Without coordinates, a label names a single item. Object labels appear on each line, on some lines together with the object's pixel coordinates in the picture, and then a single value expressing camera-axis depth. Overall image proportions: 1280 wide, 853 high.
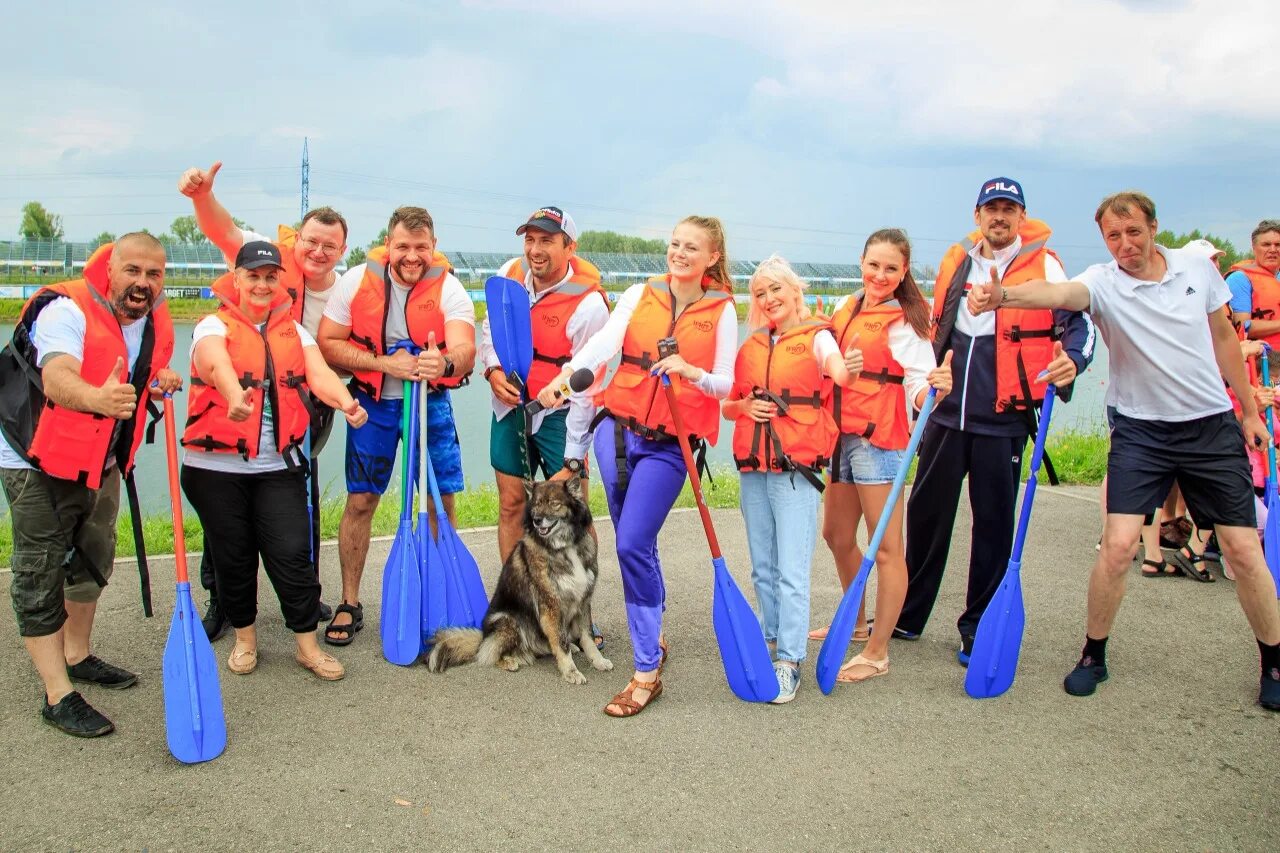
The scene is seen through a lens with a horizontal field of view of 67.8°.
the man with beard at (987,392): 4.61
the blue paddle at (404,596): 4.82
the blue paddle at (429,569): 5.05
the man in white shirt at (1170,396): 4.28
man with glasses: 4.91
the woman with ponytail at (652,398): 4.30
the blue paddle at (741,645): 4.34
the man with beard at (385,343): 5.07
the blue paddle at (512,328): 5.04
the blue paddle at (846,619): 4.40
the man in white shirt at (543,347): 4.96
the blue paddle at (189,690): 3.76
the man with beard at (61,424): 3.91
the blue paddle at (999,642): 4.45
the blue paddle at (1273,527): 5.97
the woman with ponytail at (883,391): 4.45
